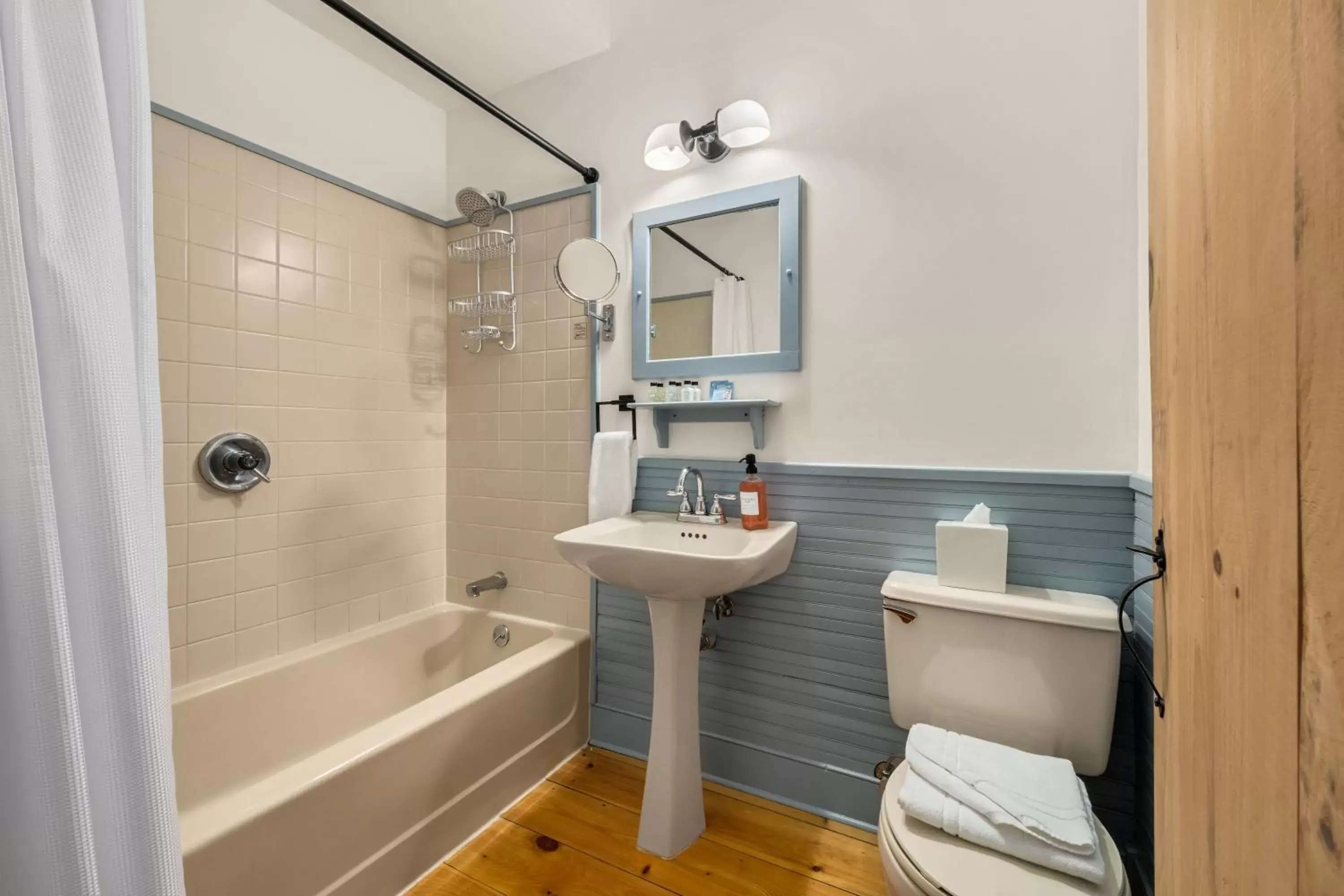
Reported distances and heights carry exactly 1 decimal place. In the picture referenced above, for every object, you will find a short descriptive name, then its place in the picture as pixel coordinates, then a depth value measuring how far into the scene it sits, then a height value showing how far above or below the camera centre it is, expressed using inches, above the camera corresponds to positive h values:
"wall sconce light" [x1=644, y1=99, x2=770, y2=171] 64.1 +35.2
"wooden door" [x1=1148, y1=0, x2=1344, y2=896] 11.5 -0.5
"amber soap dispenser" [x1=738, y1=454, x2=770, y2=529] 63.9 -8.4
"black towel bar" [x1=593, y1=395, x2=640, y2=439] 74.0 +3.7
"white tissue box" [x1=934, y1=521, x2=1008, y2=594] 51.2 -12.0
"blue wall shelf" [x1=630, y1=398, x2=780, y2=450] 66.9 +2.3
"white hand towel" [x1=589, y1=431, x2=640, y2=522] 72.5 -5.7
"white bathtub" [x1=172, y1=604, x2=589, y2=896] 44.3 -32.8
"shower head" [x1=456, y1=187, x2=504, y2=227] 81.0 +33.8
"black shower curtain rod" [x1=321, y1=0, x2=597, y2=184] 50.0 +37.8
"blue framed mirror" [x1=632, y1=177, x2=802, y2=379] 65.8 +18.5
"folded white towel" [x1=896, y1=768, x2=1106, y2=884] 34.2 -26.5
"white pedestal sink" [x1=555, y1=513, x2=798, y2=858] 52.9 -20.0
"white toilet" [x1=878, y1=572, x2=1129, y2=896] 45.8 -21.0
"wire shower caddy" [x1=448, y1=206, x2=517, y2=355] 83.7 +20.5
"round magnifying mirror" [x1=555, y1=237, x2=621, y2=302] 74.8 +21.9
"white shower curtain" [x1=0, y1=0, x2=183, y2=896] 18.7 -1.3
